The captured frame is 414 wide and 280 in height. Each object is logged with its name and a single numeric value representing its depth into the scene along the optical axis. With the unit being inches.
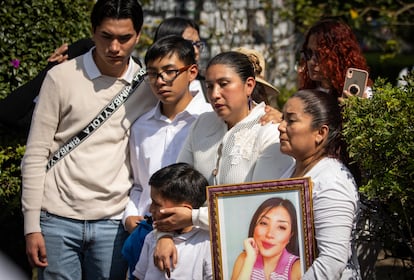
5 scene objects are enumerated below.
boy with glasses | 186.4
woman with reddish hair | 177.8
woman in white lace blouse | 168.4
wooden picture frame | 155.9
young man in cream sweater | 187.0
